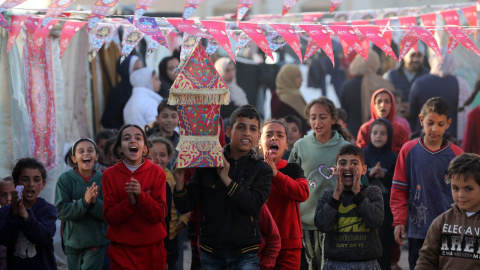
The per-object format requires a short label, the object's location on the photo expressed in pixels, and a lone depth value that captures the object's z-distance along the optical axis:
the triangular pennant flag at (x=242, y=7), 14.18
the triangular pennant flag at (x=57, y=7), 13.63
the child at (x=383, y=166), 16.13
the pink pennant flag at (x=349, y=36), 14.56
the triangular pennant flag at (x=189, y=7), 13.14
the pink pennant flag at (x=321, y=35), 14.34
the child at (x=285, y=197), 12.07
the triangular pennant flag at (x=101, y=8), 13.44
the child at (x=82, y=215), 13.71
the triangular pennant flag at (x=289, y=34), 14.45
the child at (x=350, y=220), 11.50
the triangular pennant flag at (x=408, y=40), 15.09
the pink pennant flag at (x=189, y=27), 13.90
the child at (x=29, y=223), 12.28
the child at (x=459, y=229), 9.98
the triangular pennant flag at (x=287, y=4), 14.10
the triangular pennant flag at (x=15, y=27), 14.39
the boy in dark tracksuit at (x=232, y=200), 10.77
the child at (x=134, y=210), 12.11
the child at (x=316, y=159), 13.94
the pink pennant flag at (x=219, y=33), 13.76
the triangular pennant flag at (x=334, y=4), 14.12
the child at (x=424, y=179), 13.49
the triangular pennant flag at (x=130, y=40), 15.10
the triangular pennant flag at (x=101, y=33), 15.10
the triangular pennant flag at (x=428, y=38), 14.75
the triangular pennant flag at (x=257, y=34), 14.11
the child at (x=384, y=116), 18.04
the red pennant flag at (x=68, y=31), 14.96
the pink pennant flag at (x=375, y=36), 14.61
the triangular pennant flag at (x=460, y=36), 14.74
